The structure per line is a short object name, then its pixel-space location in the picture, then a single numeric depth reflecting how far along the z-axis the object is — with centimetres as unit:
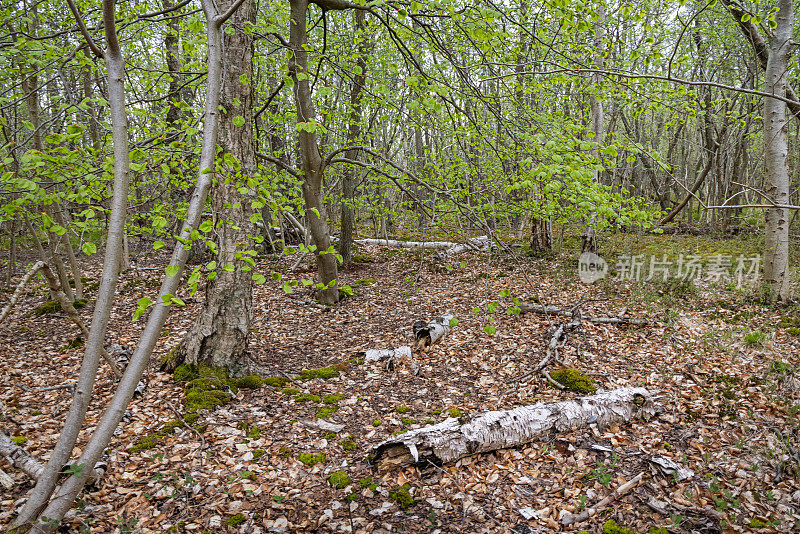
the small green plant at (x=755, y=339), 612
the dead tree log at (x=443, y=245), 1411
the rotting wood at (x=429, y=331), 677
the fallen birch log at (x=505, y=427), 386
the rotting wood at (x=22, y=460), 316
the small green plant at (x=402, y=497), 345
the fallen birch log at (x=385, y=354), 628
